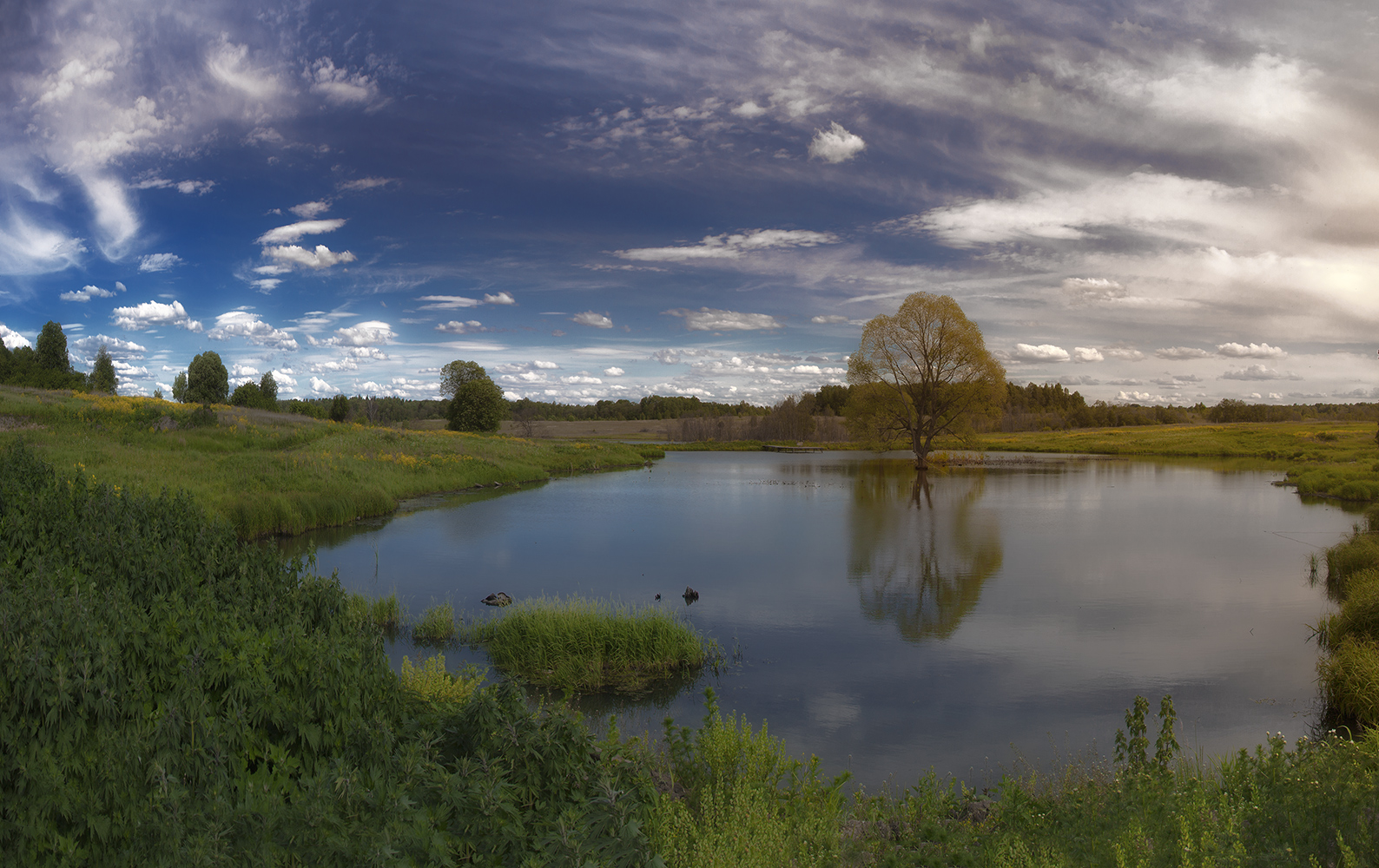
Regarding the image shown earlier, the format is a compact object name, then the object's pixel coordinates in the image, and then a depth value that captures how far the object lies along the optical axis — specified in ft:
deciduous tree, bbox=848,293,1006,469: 128.77
